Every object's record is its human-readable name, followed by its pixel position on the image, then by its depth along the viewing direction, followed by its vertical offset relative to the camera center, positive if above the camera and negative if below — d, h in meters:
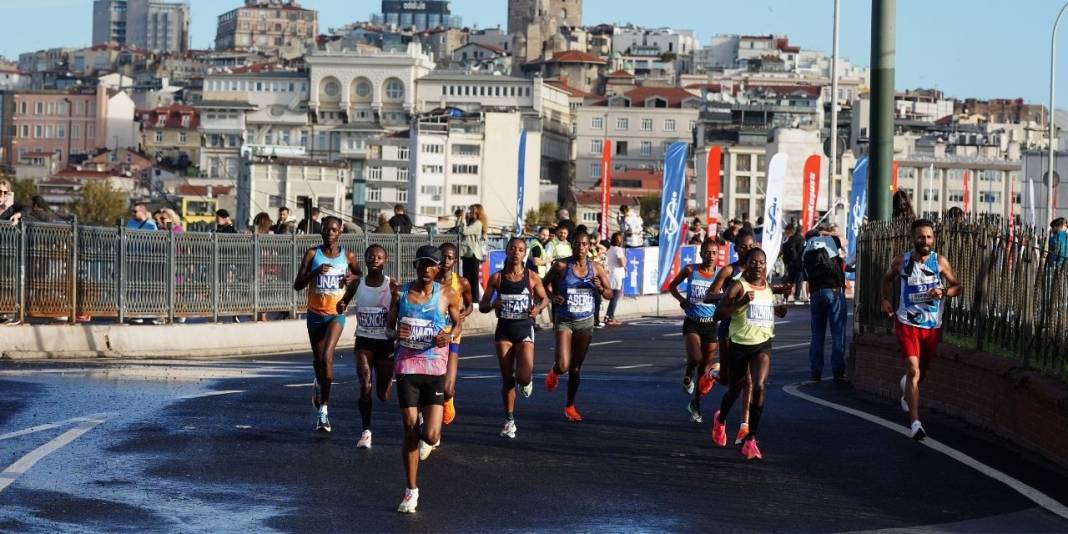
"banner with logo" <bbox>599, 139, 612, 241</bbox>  50.72 +0.80
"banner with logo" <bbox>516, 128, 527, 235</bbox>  46.12 +0.33
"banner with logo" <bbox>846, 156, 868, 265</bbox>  46.81 +0.32
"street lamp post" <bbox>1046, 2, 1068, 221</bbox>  54.39 +2.68
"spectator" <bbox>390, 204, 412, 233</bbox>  35.82 -0.33
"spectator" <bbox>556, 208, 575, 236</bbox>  30.16 -0.20
